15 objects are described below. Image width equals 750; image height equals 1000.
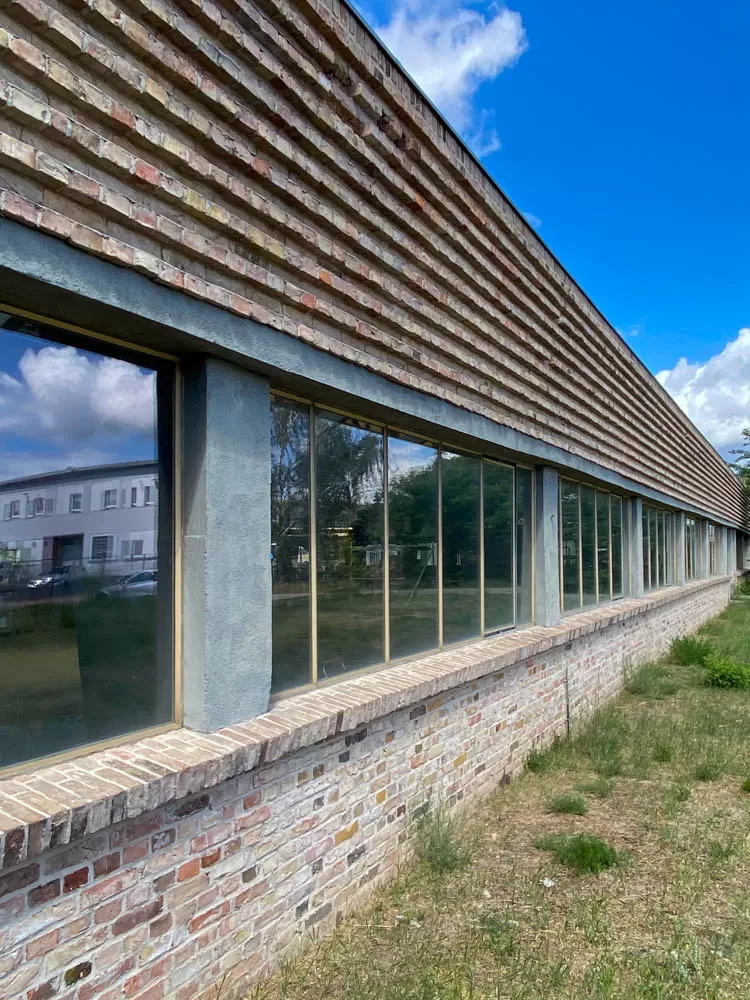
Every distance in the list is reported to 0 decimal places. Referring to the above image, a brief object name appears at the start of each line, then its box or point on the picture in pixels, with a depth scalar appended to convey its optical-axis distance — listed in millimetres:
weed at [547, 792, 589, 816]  5548
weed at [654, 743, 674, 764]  6879
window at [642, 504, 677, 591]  13742
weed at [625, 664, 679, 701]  10016
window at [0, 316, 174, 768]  2783
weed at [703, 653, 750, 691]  10351
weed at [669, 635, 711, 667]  12508
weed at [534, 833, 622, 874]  4633
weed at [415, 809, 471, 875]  4629
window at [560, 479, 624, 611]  8945
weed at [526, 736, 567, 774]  6652
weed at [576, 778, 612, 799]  5970
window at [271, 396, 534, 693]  4172
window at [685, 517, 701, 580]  19188
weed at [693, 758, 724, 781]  6328
